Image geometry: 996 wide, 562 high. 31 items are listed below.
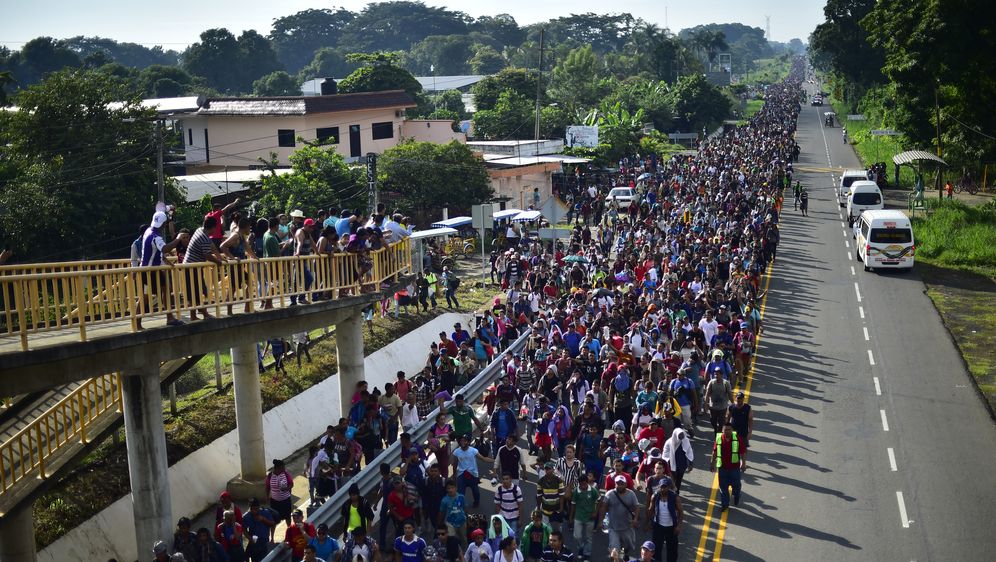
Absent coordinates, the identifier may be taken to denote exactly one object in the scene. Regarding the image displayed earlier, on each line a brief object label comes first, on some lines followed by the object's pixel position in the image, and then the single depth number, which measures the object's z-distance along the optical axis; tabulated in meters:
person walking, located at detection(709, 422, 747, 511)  15.30
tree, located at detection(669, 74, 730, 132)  96.12
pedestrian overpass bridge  11.89
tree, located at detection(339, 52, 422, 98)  78.19
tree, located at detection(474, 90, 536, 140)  75.06
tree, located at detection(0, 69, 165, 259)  30.97
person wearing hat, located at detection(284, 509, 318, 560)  12.98
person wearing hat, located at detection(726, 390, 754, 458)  16.28
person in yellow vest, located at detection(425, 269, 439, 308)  29.81
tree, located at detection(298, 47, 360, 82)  174.16
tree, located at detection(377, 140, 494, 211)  43.25
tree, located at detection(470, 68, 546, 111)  87.31
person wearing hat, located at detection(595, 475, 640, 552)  13.60
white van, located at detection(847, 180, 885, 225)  41.66
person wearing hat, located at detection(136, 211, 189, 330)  13.05
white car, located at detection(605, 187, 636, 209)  48.34
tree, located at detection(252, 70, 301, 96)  124.00
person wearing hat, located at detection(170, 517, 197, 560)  13.14
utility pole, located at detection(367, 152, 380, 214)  28.94
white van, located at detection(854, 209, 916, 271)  33.03
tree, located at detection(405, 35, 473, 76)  195.88
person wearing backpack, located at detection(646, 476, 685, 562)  13.59
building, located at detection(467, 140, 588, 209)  51.18
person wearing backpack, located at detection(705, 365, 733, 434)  18.48
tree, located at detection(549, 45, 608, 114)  100.88
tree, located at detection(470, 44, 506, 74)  175.62
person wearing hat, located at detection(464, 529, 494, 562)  12.26
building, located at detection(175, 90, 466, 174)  52.22
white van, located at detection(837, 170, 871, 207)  48.59
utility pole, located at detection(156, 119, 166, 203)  25.11
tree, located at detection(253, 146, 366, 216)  36.62
